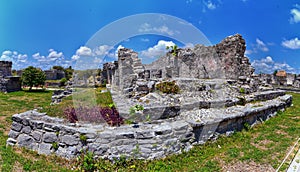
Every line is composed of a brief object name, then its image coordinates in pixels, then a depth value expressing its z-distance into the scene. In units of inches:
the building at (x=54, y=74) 1718.4
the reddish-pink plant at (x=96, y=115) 261.0
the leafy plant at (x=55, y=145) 235.0
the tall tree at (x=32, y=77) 975.6
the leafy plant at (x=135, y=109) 262.4
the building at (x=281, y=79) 1233.4
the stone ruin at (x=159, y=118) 218.1
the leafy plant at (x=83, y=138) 218.0
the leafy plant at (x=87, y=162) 207.0
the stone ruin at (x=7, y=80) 849.5
